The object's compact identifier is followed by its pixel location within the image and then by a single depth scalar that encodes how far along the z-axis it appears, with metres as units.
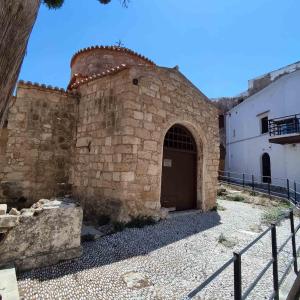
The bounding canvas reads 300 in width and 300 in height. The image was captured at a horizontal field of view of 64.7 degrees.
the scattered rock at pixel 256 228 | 5.68
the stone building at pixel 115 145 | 5.59
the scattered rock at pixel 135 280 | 3.02
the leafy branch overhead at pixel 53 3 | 2.67
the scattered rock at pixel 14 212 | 3.30
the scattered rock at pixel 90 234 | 4.44
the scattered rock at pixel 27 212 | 3.21
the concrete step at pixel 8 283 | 2.38
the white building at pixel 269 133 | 14.66
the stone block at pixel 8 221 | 2.98
